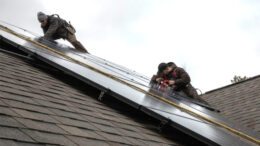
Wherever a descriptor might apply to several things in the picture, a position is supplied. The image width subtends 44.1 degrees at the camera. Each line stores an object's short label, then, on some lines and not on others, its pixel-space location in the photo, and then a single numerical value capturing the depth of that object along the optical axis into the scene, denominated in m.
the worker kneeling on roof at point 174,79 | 7.66
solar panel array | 3.58
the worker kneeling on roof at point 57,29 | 8.94
